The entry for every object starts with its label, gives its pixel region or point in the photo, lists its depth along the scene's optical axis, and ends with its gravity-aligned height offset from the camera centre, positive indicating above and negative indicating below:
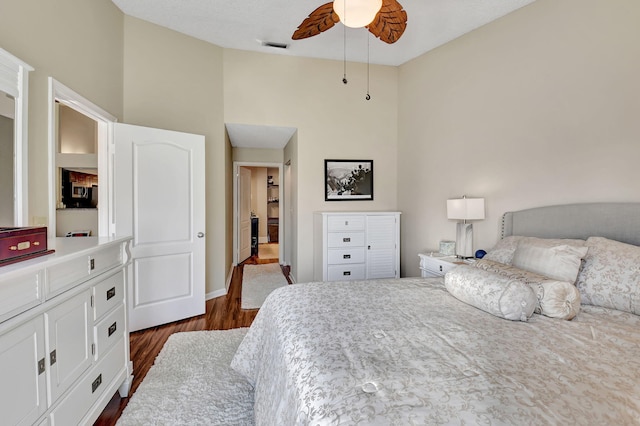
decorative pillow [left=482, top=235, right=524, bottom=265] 2.04 -0.28
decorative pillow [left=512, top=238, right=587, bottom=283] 1.58 -0.27
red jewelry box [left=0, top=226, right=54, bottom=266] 1.04 -0.12
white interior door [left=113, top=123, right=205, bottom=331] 2.75 -0.05
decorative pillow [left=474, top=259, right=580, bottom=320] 1.35 -0.41
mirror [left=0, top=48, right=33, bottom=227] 1.50 +0.41
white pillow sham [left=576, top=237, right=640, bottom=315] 1.44 -0.34
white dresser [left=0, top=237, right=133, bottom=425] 0.99 -0.52
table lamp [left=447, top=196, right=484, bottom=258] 2.64 -0.04
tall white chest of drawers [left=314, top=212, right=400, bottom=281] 3.51 -0.41
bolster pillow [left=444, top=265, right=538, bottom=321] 1.31 -0.40
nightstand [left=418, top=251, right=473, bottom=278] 2.63 -0.49
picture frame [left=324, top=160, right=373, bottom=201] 3.96 +0.45
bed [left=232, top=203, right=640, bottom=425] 0.75 -0.49
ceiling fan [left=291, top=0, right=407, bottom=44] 1.85 +1.33
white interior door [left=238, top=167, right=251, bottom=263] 5.89 -0.03
